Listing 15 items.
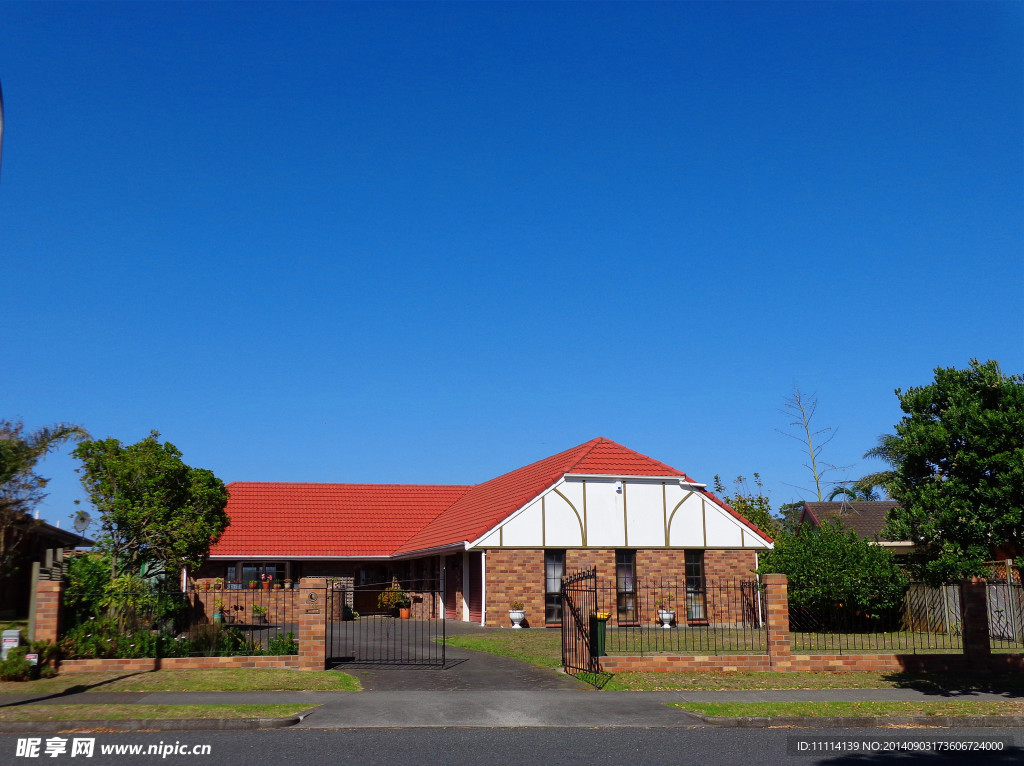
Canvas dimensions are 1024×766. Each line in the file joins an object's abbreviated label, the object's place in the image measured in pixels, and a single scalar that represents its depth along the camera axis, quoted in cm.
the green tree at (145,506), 2153
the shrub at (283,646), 1812
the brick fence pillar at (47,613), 1691
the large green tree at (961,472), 1487
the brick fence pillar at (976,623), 1752
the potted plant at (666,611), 3058
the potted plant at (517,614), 2997
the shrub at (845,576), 2642
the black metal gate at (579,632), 1705
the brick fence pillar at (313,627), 1709
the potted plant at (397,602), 3528
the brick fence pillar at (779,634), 1764
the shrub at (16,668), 1559
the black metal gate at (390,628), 1980
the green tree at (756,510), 3947
